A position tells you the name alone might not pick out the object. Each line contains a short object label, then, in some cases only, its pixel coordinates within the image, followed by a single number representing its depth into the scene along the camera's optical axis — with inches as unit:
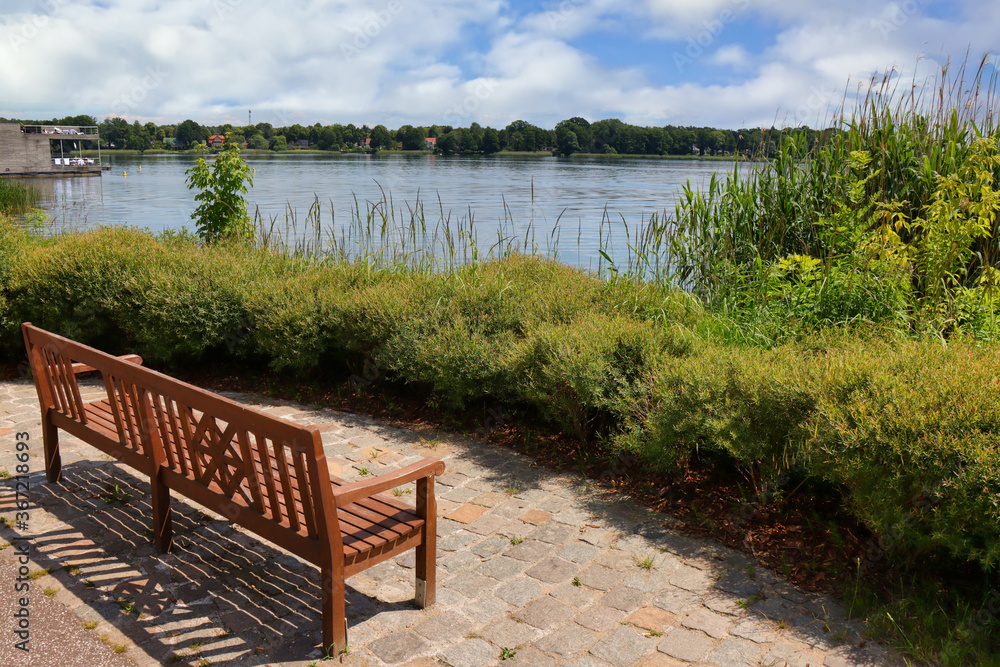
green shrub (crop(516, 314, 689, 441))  169.6
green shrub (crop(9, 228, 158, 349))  259.3
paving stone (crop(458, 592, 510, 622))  118.1
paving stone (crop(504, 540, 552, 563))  137.3
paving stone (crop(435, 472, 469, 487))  172.9
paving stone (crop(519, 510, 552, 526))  152.2
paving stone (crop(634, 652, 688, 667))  105.0
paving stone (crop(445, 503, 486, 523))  154.0
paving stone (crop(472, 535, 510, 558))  139.3
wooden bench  101.8
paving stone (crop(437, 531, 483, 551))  141.8
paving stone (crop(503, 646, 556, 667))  105.3
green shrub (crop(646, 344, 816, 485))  136.3
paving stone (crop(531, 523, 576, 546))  143.7
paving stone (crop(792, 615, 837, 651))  109.3
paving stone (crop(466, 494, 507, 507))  161.3
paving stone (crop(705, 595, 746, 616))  118.8
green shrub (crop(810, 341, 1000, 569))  106.2
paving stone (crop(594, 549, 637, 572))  133.6
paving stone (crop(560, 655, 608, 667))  105.0
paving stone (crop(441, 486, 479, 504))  163.9
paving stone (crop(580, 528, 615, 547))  142.8
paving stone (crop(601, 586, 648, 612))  120.9
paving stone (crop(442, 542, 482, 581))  133.5
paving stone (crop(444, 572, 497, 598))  125.6
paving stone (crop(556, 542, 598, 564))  136.6
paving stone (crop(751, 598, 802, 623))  116.8
